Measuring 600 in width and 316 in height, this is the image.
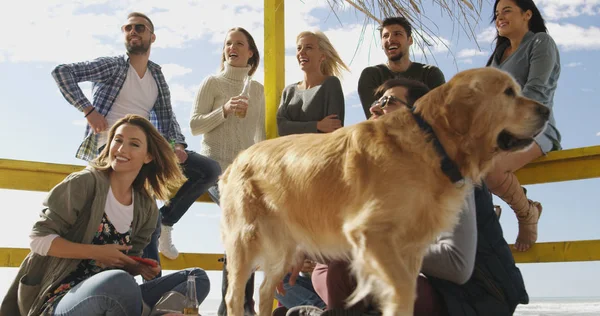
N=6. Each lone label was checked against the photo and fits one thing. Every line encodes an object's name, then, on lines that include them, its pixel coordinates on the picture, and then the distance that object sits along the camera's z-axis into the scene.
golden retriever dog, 2.20
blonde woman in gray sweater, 4.12
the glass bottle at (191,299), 2.87
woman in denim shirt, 3.52
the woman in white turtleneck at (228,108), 4.43
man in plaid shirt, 4.12
